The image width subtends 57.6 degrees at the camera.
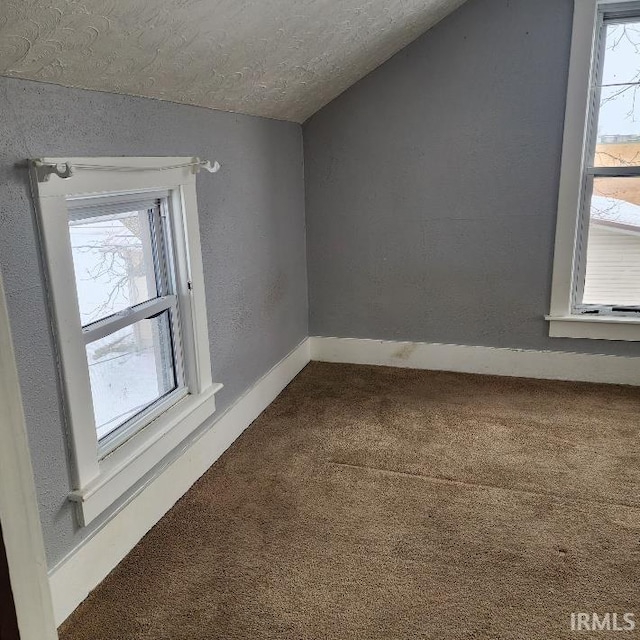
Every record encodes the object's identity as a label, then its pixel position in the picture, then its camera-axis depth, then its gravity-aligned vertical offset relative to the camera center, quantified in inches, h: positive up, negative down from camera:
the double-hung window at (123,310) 64.4 -12.2
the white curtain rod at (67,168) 59.2 +5.6
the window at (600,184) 113.7 +4.0
